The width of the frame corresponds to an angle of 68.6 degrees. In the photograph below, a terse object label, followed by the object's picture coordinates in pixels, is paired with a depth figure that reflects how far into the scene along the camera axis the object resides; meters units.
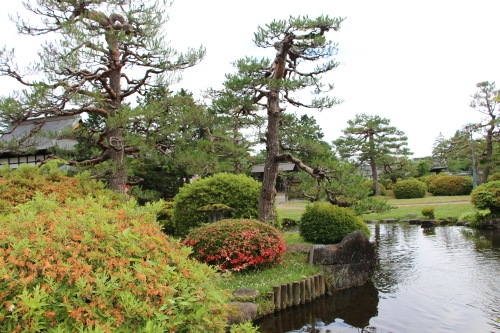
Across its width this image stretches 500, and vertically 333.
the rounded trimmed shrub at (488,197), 15.76
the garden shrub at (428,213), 18.42
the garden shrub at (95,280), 1.97
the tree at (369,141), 33.22
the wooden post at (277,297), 6.28
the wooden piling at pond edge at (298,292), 6.30
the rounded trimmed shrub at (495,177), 27.79
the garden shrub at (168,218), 11.18
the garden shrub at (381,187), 34.32
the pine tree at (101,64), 8.87
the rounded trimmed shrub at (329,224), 9.16
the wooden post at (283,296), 6.41
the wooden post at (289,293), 6.50
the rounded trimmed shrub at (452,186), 31.52
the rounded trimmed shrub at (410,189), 31.16
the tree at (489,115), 28.42
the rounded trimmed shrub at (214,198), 9.80
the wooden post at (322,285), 7.23
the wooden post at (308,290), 6.86
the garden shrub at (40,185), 6.09
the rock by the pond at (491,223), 15.65
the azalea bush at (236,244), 6.98
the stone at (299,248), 8.76
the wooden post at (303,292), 6.73
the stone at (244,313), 5.17
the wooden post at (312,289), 6.97
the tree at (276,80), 9.04
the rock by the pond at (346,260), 7.60
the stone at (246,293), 5.86
